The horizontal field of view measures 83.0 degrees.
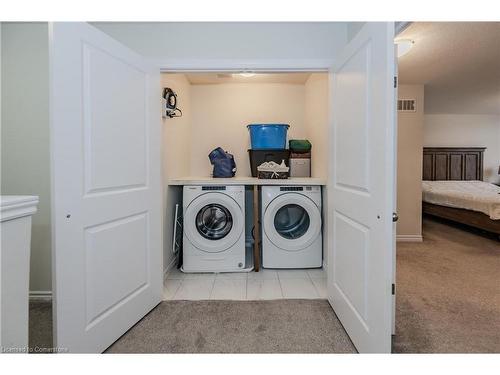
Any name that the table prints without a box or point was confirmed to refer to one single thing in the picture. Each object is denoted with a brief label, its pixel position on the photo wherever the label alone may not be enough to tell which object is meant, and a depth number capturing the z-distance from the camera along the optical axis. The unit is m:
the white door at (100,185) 1.36
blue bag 3.15
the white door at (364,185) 1.25
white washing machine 2.72
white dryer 2.75
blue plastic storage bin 3.10
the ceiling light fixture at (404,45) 2.49
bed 3.93
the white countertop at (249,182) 2.72
